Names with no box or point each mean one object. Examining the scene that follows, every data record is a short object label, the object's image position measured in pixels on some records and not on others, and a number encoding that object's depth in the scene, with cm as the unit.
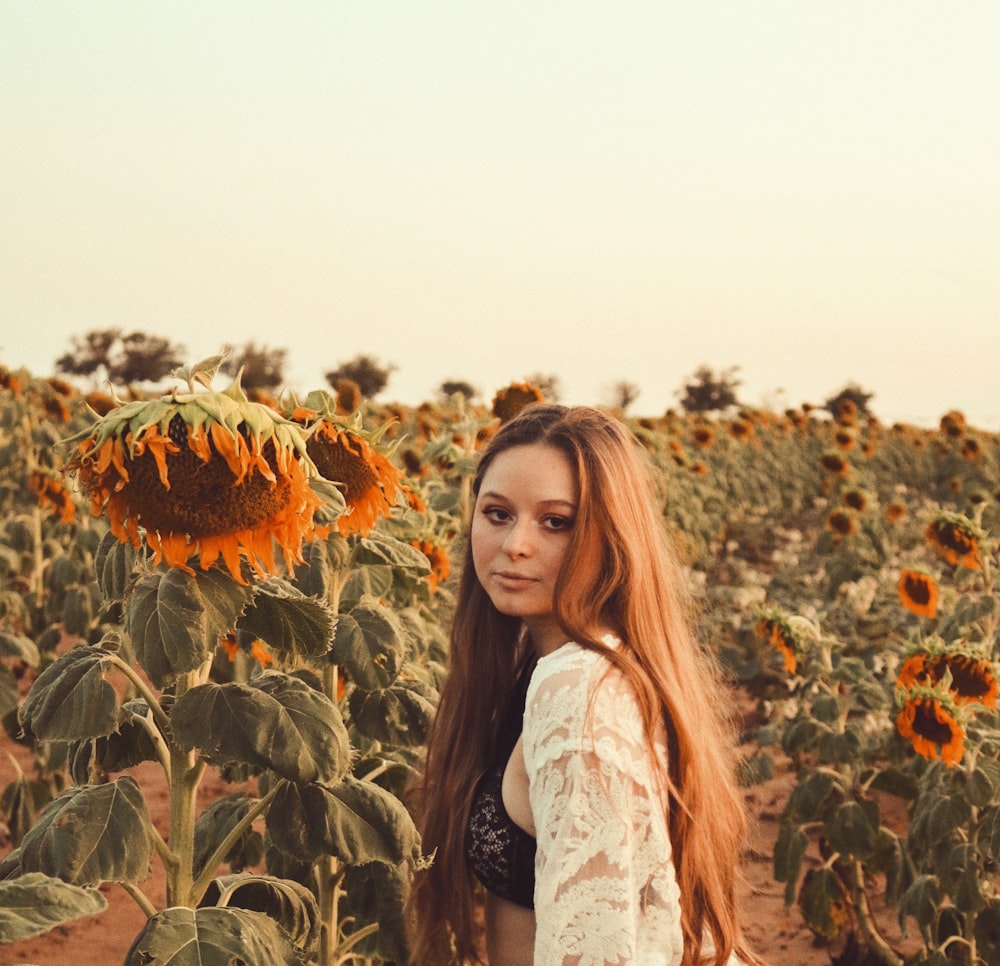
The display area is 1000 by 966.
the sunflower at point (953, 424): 1309
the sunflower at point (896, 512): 1084
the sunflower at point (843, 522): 918
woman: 167
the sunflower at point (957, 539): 488
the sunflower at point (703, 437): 1314
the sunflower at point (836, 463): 1135
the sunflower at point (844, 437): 1233
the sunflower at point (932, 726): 332
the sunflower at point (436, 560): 367
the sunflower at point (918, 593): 550
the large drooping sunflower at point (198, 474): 158
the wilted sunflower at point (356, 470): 224
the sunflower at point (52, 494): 629
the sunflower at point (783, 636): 436
